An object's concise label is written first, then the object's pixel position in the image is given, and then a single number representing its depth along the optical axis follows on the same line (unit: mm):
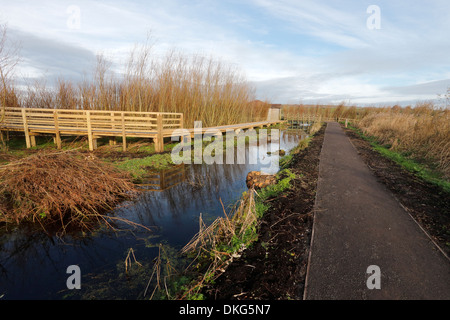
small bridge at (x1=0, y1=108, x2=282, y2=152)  8484
